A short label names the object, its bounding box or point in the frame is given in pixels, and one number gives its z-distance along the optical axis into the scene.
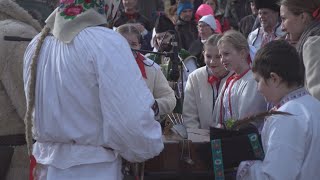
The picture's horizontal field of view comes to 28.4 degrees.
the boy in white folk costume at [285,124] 3.01
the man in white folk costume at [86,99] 2.82
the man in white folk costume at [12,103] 3.73
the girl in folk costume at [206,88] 4.84
